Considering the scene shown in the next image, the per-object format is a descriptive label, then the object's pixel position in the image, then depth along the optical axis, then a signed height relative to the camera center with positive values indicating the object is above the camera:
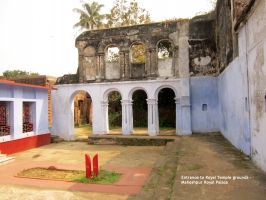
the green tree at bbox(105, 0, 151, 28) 23.36 +9.21
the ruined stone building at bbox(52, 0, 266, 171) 8.23 +1.66
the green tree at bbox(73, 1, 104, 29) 28.84 +11.08
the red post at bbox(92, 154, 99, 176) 6.82 -1.66
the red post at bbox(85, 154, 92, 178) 6.70 -1.75
